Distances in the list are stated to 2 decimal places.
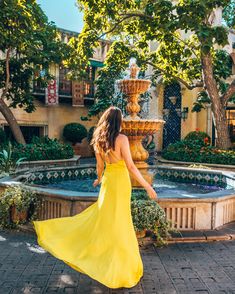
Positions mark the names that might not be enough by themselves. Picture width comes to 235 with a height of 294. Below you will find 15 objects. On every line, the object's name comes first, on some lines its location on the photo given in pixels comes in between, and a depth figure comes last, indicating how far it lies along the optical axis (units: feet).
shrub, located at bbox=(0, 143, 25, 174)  30.22
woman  11.81
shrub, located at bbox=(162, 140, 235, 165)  42.32
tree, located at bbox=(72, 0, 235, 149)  33.65
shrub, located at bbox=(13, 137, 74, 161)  41.34
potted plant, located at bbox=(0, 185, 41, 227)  19.36
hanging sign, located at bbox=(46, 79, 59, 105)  61.41
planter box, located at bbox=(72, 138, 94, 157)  68.60
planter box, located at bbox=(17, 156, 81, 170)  39.45
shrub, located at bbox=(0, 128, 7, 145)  54.67
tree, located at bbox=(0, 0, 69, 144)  40.75
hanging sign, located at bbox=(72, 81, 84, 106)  66.23
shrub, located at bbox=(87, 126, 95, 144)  66.44
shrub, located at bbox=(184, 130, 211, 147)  55.78
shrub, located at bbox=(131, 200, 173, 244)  16.55
